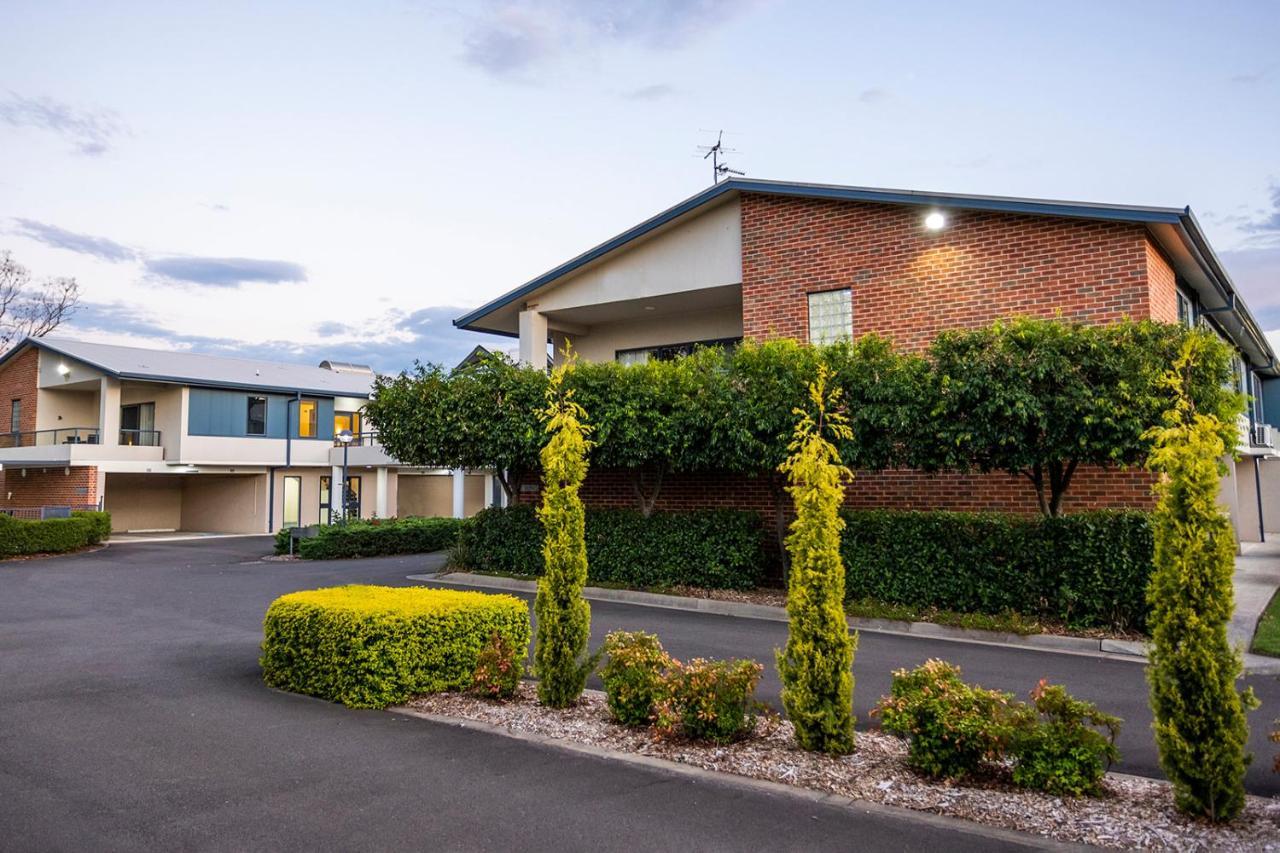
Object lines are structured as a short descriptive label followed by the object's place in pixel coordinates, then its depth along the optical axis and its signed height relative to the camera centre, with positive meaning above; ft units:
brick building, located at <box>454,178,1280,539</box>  42.34 +11.82
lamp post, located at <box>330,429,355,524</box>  83.31 +4.43
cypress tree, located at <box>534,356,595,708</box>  23.30 -3.09
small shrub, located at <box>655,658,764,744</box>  19.71 -5.56
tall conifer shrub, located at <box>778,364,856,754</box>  18.84 -3.60
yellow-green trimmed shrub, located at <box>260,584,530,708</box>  23.93 -4.95
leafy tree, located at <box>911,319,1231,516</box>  33.50 +3.26
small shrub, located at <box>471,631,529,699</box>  24.08 -5.73
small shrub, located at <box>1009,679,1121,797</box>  16.19 -5.59
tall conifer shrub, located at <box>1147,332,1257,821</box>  14.69 -3.18
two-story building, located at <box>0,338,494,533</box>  98.89 +5.19
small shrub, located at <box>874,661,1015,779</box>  16.85 -5.31
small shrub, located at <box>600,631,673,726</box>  21.21 -5.34
